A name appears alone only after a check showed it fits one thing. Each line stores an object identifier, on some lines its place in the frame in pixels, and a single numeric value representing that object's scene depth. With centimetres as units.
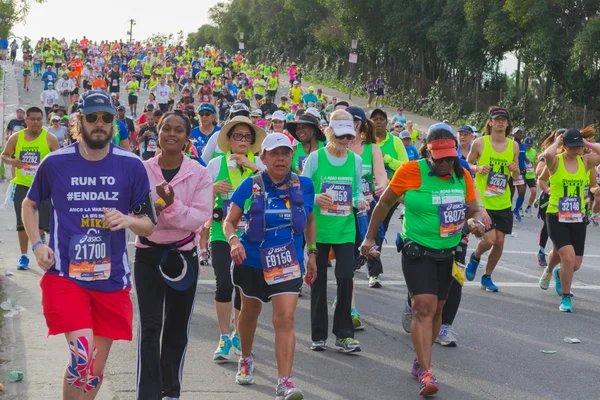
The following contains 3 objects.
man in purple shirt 520
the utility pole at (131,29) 13088
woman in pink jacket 601
